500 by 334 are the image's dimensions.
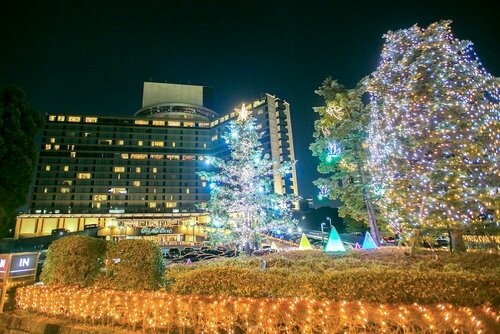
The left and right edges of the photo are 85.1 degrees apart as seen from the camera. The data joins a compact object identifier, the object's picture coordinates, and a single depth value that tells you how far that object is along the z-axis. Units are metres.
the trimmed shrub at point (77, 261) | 8.65
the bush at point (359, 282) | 6.45
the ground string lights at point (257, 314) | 4.84
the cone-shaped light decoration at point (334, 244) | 17.48
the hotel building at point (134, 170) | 84.56
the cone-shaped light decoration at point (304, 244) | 21.30
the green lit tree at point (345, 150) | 21.59
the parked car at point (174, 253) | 34.34
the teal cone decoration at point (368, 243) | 19.33
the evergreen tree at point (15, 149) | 21.08
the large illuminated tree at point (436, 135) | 11.71
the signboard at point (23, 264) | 9.00
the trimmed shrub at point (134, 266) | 8.24
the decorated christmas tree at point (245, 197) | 16.22
